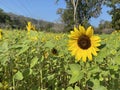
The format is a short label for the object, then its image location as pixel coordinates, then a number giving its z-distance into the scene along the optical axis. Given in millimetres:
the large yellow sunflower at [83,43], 704
